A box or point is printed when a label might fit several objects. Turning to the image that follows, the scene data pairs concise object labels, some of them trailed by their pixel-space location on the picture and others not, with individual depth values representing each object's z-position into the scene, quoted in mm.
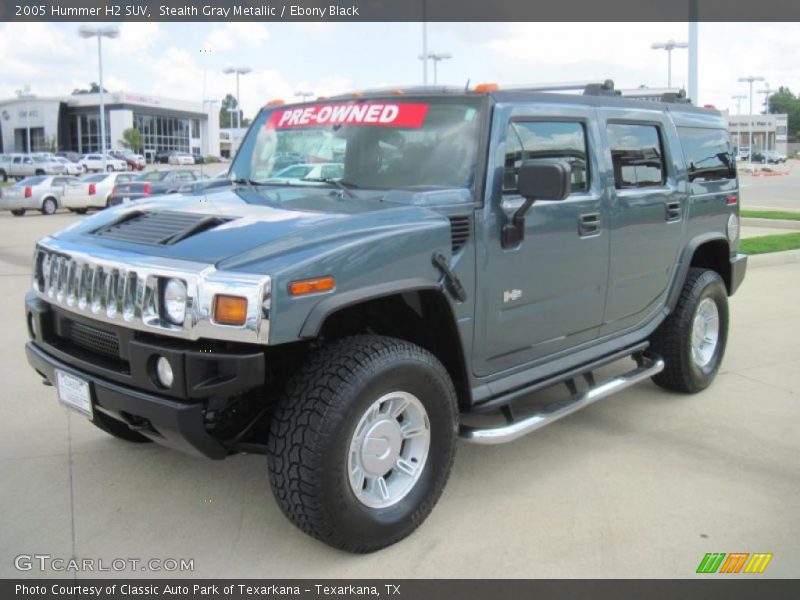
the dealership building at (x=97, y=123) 73188
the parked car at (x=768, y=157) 73062
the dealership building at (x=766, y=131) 100125
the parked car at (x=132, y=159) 57938
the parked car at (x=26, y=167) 47500
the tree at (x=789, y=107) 130875
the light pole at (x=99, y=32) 24775
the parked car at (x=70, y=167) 48812
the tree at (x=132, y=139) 67938
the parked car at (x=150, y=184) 22312
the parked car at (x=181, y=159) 58541
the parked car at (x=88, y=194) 24453
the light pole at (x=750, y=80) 83762
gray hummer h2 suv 2906
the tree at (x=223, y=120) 91031
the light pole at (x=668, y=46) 25002
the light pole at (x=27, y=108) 70062
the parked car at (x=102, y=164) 52281
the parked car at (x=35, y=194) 23750
